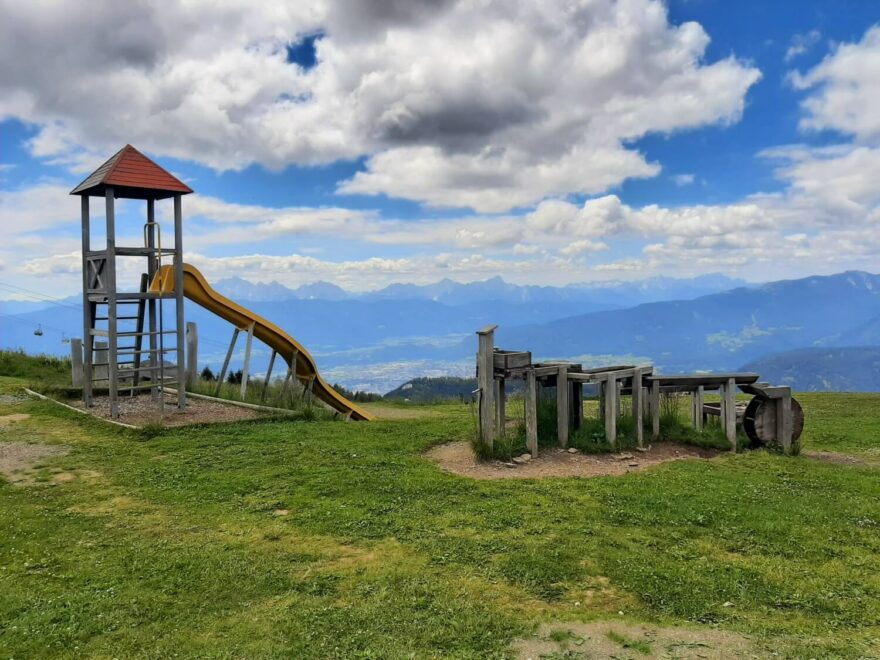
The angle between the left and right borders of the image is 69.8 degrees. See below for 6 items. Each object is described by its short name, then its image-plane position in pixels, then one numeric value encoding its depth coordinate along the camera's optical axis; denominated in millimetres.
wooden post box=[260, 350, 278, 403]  18953
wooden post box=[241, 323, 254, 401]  18984
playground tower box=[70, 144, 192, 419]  15867
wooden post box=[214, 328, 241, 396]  19384
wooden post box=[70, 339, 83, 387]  18812
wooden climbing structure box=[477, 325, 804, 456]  12031
